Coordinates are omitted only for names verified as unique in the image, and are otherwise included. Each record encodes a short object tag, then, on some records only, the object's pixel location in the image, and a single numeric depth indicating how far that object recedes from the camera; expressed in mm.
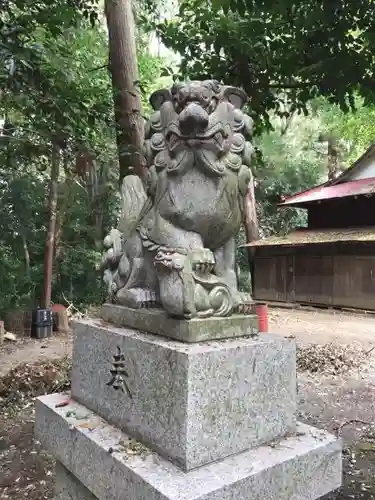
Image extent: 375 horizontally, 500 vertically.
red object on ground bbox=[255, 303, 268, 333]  6637
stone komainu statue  1888
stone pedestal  1665
